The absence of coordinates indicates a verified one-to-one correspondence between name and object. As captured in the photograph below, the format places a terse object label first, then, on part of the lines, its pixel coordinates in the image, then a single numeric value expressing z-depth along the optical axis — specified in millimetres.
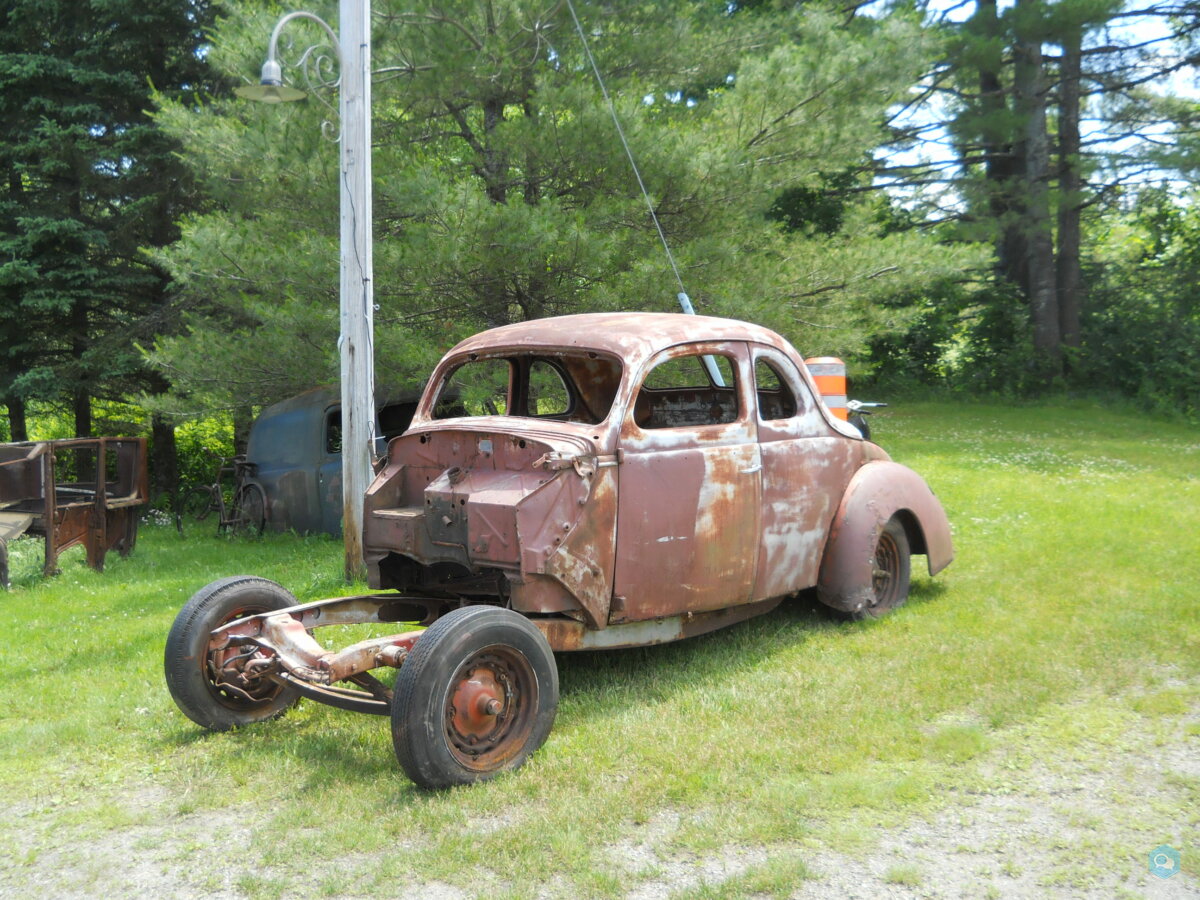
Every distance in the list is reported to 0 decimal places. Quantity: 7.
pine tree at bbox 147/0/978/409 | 11023
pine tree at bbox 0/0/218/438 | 16234
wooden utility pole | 8555
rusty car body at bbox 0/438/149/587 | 10000
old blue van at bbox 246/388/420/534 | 12336
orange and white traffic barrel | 9484
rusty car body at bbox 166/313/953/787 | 4715
